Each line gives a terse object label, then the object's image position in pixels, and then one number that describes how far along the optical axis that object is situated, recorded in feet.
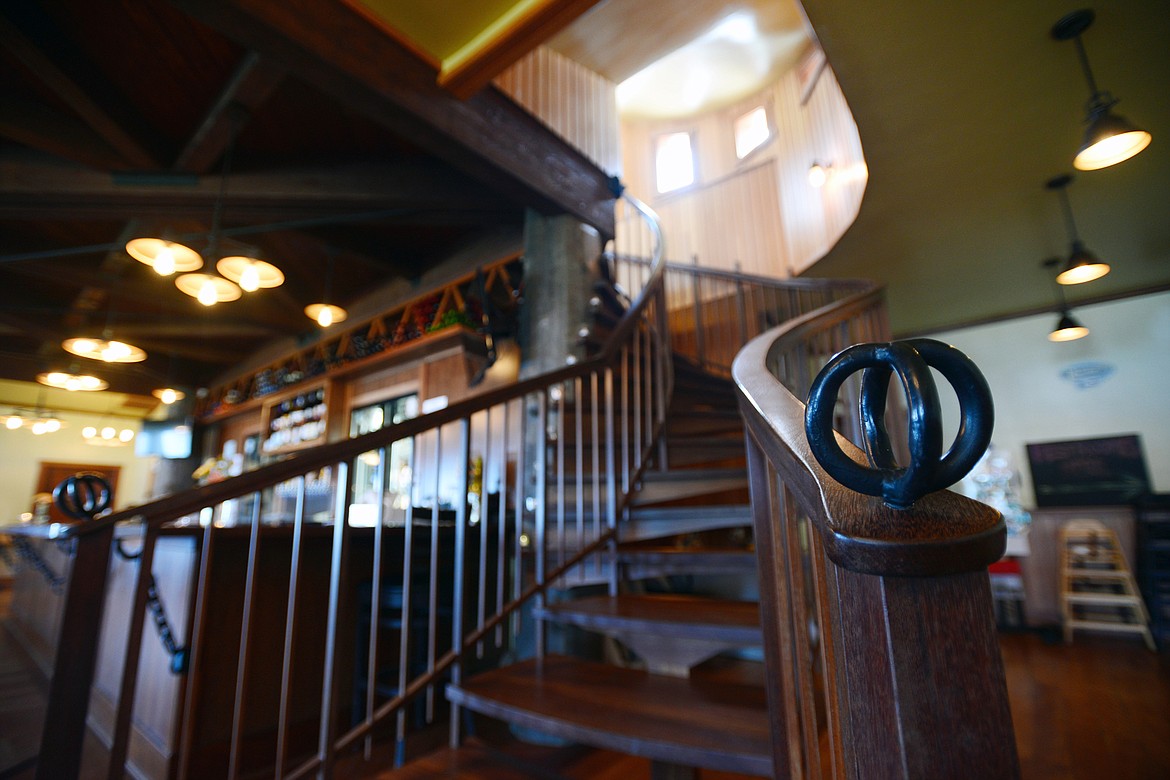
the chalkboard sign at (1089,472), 18.17
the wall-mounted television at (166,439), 31.12
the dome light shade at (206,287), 13.01
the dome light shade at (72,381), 21.75
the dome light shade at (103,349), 17.69
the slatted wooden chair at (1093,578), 15.85
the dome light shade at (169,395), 28.31
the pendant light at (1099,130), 8.96
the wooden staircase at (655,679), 4.59
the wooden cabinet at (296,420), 21.34
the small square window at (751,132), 25.54
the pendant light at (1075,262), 13.50
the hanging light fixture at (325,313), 16.79
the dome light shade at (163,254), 11.64
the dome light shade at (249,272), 12.95
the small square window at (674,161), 27.84
